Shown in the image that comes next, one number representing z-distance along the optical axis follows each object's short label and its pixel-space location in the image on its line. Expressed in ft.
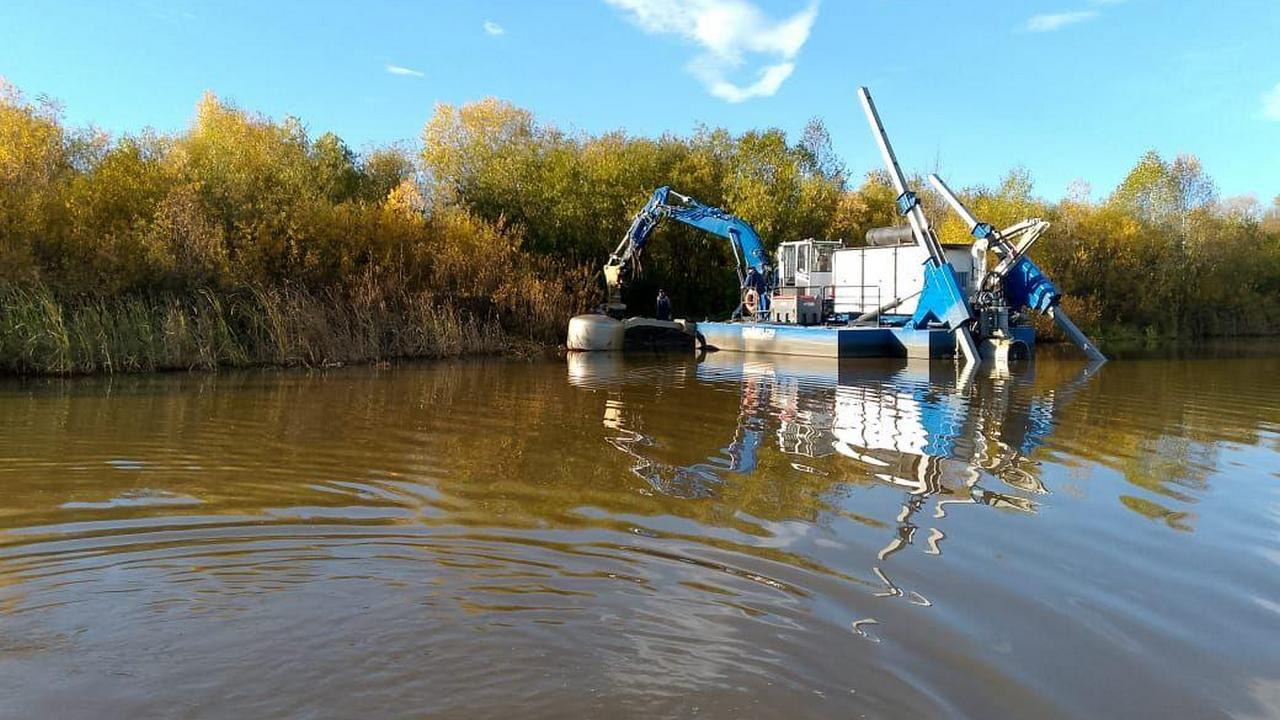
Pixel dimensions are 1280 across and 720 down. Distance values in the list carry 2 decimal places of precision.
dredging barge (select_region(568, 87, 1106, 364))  66.64
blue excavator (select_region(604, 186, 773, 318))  81.15
